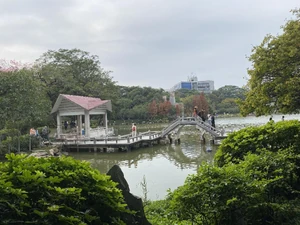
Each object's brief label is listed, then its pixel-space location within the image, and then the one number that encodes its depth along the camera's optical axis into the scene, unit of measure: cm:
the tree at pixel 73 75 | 2806
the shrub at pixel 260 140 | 465
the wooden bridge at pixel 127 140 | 1839
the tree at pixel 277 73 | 947
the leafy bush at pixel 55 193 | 184
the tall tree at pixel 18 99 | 1521
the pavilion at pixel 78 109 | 2033
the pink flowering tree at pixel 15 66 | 2016
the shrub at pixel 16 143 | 1566
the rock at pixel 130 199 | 283
